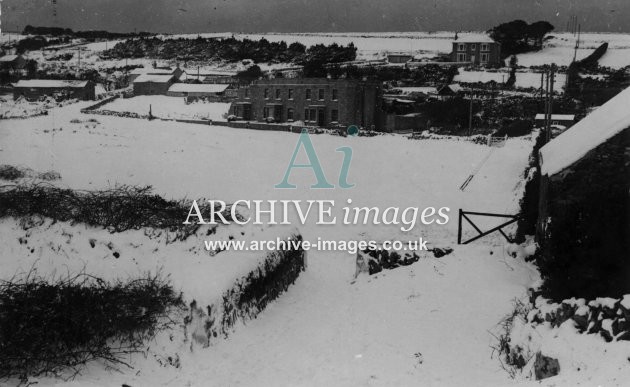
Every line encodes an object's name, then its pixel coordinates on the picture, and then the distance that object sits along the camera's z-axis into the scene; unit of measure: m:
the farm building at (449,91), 57.66
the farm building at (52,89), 39.62
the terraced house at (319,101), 50.81
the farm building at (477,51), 54.56
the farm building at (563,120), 41.60
